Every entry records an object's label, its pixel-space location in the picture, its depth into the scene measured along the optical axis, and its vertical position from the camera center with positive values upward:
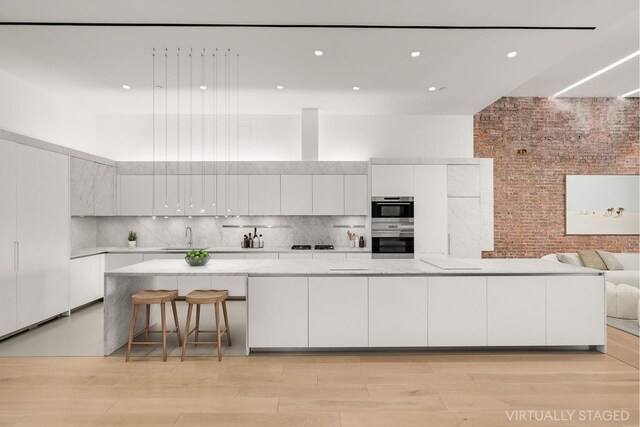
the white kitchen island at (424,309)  3.81 -0.92
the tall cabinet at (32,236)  4.30 -0.23
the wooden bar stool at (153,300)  3.67 -0.81
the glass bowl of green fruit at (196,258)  4.10 -0.44
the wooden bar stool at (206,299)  3.70 -0.80
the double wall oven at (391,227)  6.43 -0.18
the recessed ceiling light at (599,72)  5.59 +2.31
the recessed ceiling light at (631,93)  7.10 +2.31
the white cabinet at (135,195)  6.60 +0.37
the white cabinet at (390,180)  6.45 +0.60
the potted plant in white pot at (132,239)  6.80 -0.39
